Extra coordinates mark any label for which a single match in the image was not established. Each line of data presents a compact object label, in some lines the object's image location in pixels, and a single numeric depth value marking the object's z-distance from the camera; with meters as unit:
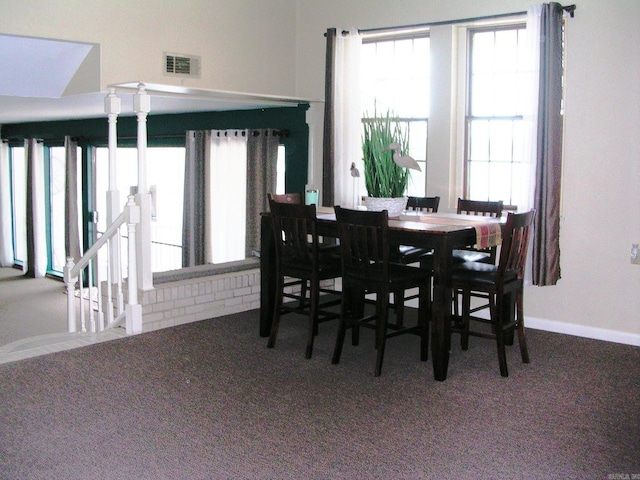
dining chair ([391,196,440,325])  4.81
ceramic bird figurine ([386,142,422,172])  4.59
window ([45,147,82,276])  11.46
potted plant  4.72
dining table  4.08
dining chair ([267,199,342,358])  4.54
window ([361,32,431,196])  6.09
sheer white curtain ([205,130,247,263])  7.87
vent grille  5.58
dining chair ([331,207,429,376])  4.14
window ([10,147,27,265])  12.25
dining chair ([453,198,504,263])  4.93
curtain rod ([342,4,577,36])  5.04
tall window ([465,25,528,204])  5.57
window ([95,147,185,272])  9.24
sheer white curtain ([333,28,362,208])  6.22
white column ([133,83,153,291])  5.16
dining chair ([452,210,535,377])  4.13
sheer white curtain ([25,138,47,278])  11.35
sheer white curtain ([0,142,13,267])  12.32
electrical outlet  4.95
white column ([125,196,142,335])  5.15
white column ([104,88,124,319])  5.27
